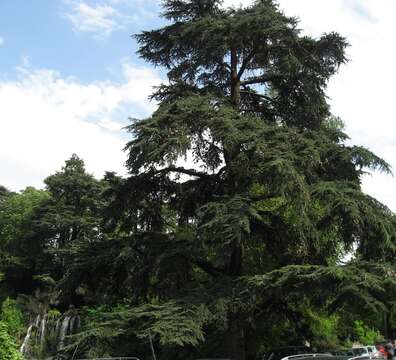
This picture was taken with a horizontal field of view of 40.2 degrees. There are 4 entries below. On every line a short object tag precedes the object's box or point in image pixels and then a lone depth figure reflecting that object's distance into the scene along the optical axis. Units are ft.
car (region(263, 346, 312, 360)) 57.51
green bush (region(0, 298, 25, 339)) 127.24
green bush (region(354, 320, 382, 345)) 112.37
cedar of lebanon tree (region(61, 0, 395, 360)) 44.27
